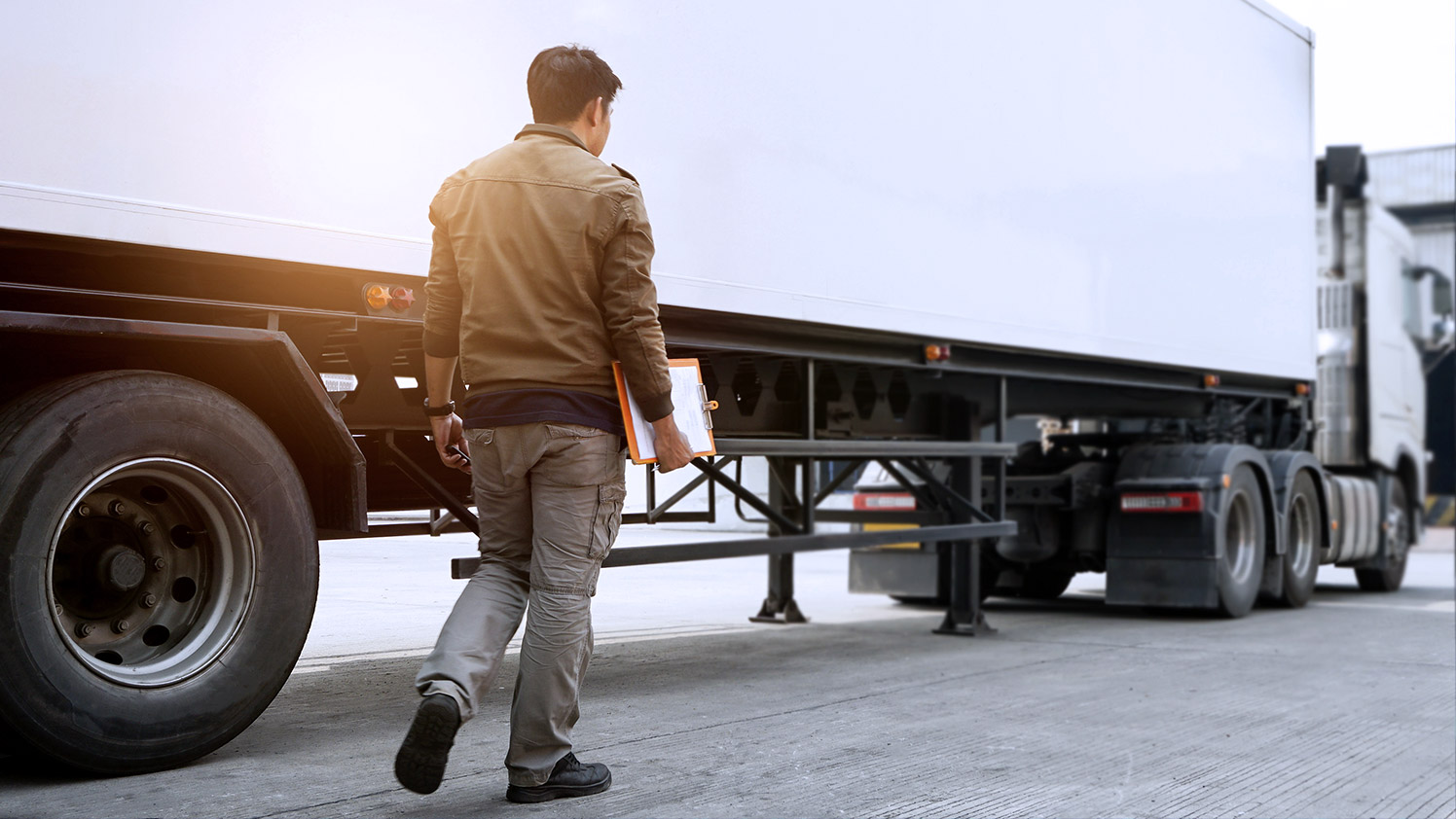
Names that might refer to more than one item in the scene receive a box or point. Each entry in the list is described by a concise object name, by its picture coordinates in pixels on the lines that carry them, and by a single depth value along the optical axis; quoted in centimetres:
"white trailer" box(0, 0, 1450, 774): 361
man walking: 343
